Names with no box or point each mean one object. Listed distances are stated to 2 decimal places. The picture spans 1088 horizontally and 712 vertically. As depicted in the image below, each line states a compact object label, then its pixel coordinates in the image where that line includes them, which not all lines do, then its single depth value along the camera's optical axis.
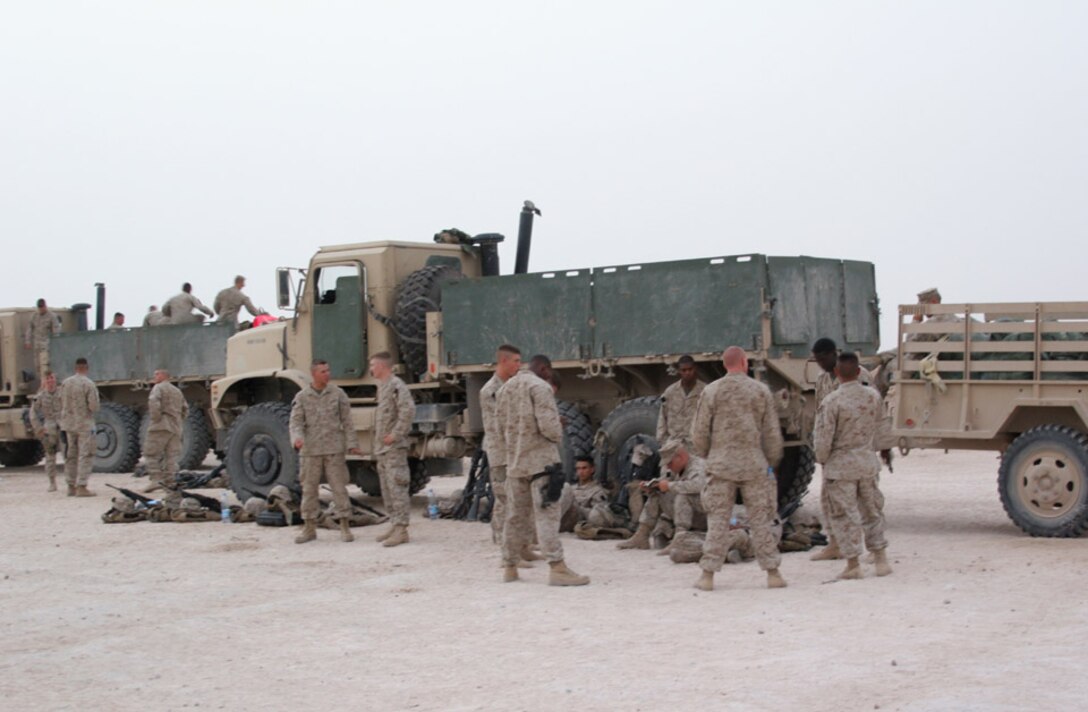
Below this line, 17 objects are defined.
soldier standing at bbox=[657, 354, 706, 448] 10.97
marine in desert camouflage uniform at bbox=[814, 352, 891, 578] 9.17
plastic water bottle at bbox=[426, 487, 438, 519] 13.90
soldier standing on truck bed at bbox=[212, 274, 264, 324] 20.70
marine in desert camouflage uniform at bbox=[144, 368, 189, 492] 16.00
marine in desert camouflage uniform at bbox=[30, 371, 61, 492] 18.05
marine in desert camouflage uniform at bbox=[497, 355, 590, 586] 9.37
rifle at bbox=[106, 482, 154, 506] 14.30
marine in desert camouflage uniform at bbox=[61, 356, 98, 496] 17.14
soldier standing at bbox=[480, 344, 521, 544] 10.46
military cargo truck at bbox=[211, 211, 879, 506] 11.91
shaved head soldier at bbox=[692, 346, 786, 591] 8.89
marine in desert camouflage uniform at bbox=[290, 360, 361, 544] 12.23
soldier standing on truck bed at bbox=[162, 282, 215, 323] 22.19
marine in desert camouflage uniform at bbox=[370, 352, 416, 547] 11.87
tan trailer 10.77
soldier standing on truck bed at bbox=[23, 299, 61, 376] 23.02
